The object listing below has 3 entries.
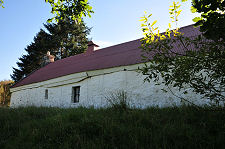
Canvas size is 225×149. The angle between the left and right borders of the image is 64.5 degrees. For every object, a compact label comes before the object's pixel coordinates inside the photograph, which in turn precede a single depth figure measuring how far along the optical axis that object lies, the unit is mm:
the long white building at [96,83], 8581
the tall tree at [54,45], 26500
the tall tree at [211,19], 2004
